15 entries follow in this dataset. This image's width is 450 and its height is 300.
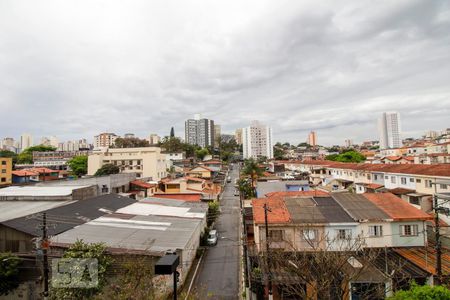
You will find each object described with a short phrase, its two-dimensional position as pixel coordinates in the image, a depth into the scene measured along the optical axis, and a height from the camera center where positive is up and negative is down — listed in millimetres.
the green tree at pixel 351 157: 64062 -139
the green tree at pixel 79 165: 51656 -265
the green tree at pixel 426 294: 6797 -3603
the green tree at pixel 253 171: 43547 -1937
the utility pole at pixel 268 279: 10442 -4916
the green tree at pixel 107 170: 39031 -1006
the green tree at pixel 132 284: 8081 -4121
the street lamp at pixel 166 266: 5637 -2262
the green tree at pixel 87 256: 9844 -4097
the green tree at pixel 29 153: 74700 +3656
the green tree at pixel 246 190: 36422 -4314
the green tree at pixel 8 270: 10827 -4308
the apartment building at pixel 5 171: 43062 -858
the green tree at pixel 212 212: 25781 -5134
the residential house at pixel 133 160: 41969 +348
